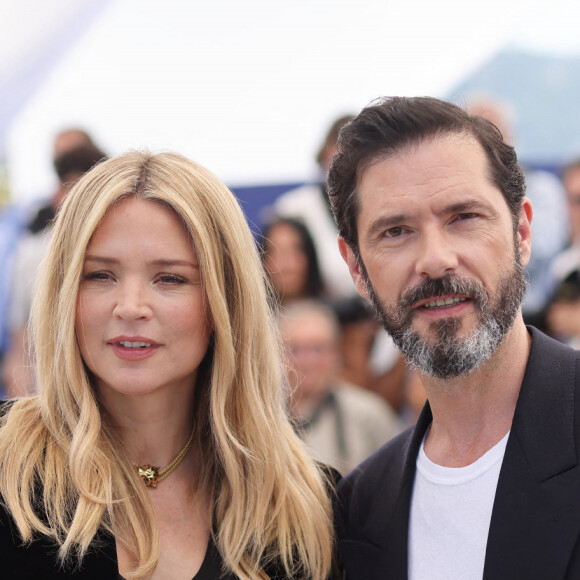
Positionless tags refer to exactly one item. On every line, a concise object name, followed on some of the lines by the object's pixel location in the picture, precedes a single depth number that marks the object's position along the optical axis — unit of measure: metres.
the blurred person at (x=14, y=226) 5.51
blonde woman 2.75
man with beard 2.51
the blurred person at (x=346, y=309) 5.32
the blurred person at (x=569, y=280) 4.98
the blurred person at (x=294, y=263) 5.32
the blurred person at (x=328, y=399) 4.87
